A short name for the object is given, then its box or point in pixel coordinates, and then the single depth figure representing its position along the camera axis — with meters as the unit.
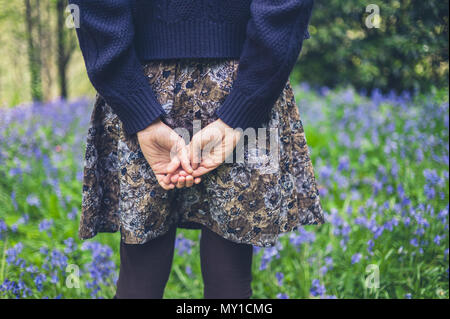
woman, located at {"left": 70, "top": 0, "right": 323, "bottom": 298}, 0.93
